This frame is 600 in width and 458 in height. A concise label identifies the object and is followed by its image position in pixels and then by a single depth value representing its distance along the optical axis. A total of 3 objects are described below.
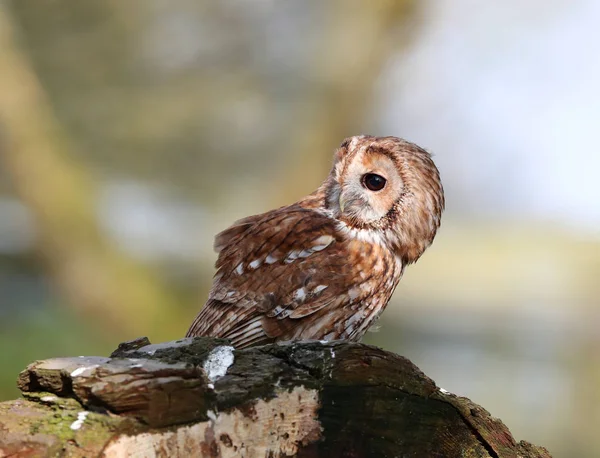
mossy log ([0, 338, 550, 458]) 8.33
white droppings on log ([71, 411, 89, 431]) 8.33
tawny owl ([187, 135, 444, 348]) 8.55
